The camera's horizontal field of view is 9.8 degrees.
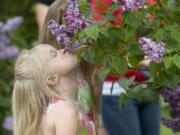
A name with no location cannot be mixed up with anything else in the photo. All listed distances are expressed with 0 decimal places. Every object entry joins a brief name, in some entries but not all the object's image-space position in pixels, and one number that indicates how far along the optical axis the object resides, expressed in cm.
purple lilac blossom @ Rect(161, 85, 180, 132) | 398
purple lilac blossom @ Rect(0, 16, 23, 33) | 806
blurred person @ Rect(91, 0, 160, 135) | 532
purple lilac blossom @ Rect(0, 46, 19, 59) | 829
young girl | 432
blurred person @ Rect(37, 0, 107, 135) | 459
